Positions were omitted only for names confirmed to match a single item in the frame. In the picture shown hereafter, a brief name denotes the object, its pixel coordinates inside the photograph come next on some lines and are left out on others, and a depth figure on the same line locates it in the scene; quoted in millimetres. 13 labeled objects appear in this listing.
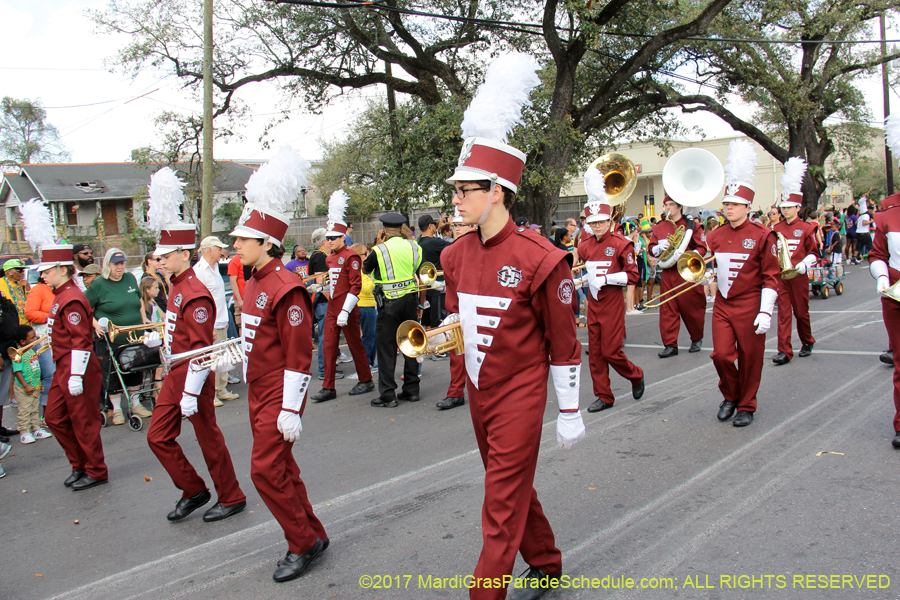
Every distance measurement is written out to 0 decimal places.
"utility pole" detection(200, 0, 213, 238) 13656
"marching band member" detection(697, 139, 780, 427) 5863
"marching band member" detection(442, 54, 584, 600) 2947
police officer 7789
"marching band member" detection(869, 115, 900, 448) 5285
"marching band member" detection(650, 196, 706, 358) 9477
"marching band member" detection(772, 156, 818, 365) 8508
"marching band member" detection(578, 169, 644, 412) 6785
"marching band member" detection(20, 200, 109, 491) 5398
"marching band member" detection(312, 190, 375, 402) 8359
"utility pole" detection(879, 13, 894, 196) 26578
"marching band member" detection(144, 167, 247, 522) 4547
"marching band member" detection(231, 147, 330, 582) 3658
